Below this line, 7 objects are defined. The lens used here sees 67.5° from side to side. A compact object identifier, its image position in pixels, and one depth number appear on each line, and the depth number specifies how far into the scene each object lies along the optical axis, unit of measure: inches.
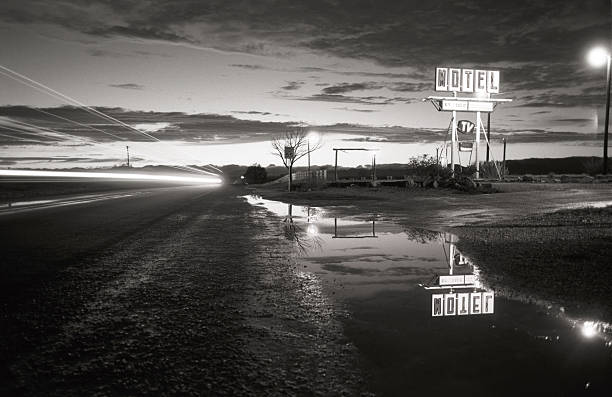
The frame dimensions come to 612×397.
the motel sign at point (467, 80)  1439.5
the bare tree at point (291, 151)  1823.3
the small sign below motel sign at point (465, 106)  1437.0
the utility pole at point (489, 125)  1873.0
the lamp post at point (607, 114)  1279.5
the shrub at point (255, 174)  3762.3
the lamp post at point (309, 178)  1745.3
